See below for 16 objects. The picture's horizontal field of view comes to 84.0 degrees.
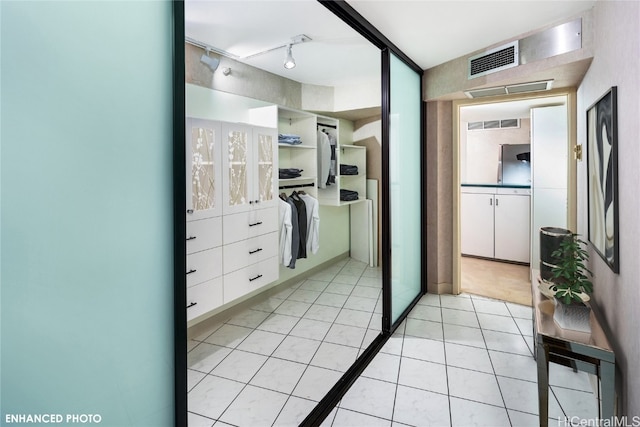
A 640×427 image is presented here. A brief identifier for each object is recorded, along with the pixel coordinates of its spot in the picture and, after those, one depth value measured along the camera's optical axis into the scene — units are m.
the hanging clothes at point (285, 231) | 3.60
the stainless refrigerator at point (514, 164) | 5.14
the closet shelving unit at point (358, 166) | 5.01
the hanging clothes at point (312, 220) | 3.96
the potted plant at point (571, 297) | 1.66
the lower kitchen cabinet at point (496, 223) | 4.64
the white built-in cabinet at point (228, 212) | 2.64
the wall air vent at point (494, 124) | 5.29
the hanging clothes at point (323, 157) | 4.21
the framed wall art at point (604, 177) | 1.58
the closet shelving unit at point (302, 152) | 4.05
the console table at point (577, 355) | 1.47
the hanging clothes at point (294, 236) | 3.69
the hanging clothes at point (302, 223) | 3.82
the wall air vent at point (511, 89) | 2.79
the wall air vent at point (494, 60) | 2.67
